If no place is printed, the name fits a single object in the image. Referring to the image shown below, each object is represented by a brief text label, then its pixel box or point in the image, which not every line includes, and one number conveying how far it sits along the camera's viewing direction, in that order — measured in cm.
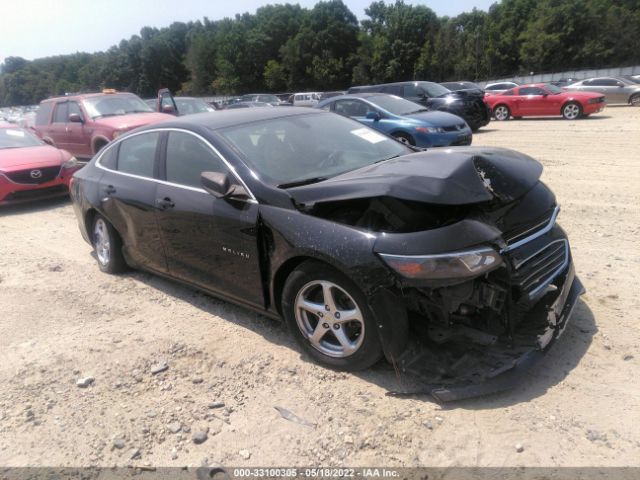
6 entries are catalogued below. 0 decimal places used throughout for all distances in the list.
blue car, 1084
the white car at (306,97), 3496
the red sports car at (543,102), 1833
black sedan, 288
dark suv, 1564
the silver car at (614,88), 2303
